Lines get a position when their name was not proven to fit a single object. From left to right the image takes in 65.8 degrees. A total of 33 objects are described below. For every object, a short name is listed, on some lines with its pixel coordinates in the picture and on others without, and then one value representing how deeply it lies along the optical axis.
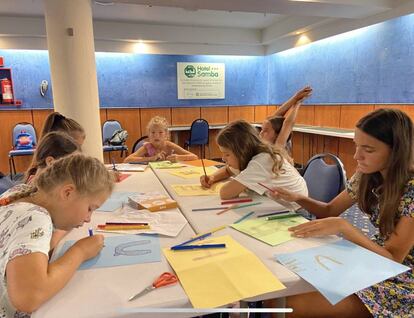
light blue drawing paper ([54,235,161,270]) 1.00
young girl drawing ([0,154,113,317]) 0.77
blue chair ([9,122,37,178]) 5.62
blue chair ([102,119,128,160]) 5.75
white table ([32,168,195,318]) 0.76
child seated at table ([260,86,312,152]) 2.78
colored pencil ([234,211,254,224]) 1.36
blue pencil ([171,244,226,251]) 1.07
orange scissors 0.83
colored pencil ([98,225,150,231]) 1.28
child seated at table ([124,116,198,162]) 3.08
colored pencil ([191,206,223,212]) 1.51
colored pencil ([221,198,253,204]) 1.62
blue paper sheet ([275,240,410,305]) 0.85
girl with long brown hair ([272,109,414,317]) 1.10
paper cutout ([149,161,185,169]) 2.63
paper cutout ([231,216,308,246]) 1.16
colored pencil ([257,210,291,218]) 1.41
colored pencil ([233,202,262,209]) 1.54
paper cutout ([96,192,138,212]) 1.55
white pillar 3.27
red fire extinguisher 5.72
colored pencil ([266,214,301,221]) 1.37
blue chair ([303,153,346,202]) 1.87
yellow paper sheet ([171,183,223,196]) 1.81
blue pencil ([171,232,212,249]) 1.12
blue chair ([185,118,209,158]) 6.18
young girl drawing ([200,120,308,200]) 1.66
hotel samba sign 6.86
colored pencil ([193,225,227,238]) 1.24
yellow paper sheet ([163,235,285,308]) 0.81
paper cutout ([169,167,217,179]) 2.27
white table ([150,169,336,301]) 0.89
